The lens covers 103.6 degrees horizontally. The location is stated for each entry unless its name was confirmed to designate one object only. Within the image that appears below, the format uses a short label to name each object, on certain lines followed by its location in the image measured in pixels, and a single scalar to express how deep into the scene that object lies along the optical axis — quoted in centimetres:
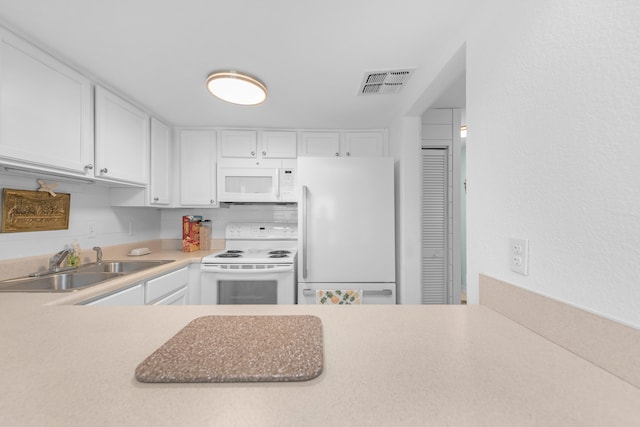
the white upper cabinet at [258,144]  264
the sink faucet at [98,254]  197
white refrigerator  212
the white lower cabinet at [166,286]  173
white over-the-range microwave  264
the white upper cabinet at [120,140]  176
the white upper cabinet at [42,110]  124
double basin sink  143
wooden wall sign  147
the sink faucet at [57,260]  163
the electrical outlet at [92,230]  203
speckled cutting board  50
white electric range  216
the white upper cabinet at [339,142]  265
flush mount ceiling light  160
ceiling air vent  167
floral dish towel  207
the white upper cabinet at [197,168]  263
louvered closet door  240
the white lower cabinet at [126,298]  139
